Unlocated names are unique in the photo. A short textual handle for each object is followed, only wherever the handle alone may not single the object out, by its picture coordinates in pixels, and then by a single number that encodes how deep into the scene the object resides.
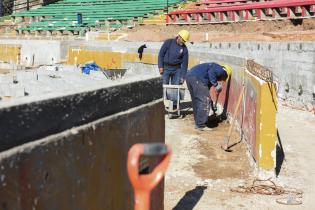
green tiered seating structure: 35.22
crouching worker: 9.56
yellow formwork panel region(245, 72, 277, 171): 6.46
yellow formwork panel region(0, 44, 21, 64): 26.95
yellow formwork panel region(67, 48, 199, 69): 16.90
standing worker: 10.74
